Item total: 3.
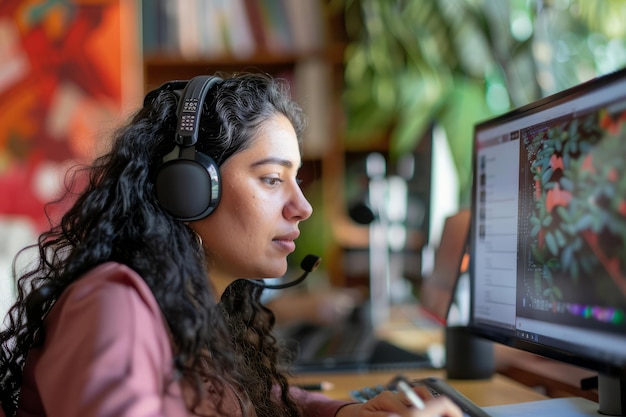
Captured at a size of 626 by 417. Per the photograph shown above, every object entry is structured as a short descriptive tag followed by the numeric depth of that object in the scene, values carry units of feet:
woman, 2.07
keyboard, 2.84
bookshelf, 8.32
